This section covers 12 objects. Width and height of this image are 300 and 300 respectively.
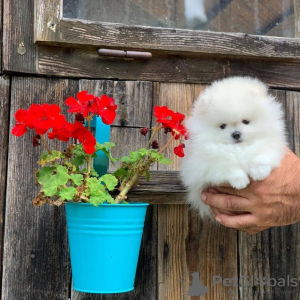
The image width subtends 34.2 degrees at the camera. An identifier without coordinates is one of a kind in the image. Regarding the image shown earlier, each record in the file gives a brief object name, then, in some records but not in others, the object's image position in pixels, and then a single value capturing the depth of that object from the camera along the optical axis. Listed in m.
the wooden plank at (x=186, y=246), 1.77
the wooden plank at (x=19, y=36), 1.68
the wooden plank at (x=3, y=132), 1.65
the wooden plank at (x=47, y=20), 1.67
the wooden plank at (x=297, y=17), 2.00
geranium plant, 1.35
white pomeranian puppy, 1.51
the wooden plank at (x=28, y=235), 1.64
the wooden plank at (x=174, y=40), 1.71
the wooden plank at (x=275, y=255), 1.85
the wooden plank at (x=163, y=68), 1.73
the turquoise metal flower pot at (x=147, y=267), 1.74
